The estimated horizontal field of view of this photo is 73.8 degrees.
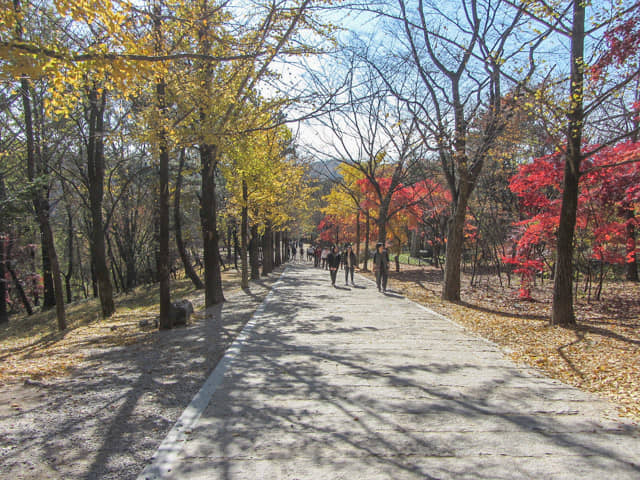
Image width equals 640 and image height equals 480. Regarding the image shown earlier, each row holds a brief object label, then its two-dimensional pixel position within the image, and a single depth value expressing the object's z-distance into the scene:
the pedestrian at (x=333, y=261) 18.42
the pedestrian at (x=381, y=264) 15.20
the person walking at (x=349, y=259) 18.04
